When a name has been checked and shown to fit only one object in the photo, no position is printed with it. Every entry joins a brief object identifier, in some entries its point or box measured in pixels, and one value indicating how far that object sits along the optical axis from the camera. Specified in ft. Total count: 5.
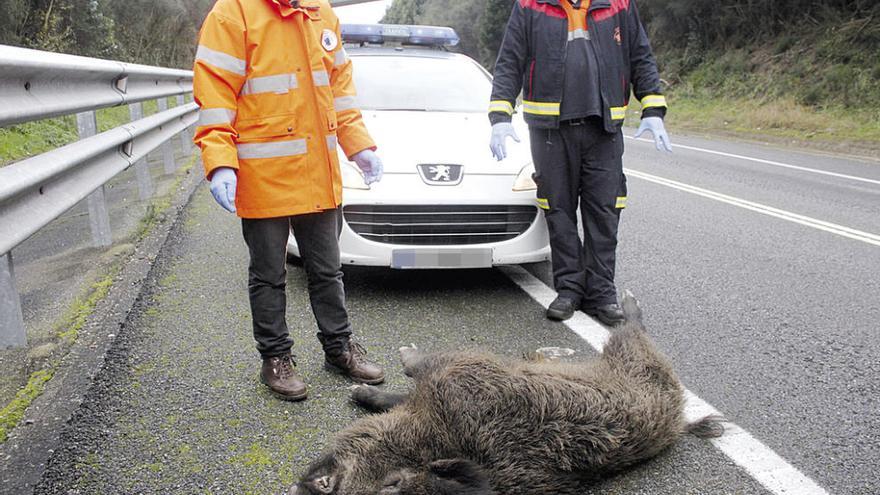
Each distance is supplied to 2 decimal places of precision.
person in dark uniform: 14.69
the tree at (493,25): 188.75
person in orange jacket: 10.16
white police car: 15.21
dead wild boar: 8.12
